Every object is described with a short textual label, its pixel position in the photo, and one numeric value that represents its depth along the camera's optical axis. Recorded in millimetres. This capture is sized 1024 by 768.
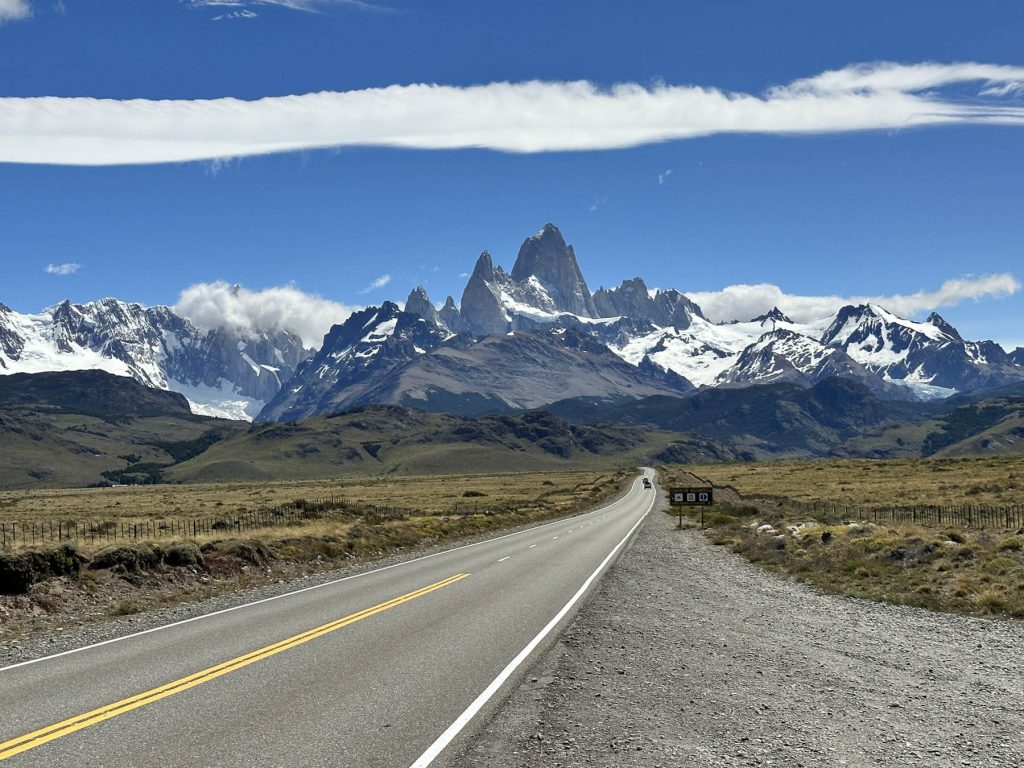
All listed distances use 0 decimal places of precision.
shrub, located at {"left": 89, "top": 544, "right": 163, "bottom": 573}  25734
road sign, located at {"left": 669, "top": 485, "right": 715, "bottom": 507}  57375
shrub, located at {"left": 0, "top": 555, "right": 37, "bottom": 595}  22122
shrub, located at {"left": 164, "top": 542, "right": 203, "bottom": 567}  27719
